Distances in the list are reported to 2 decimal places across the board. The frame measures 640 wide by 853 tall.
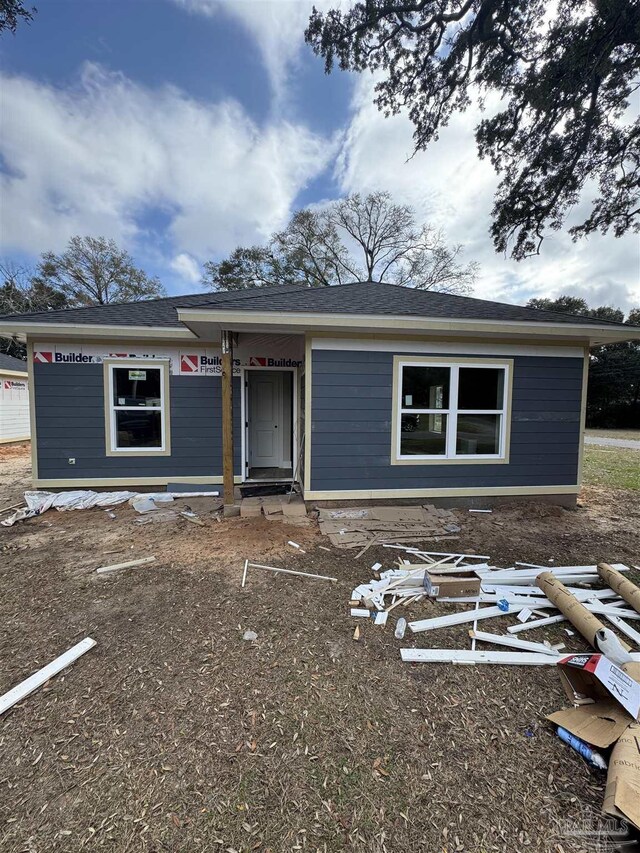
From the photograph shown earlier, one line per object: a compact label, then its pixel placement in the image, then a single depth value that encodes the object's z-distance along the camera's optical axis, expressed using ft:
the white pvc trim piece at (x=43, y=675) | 6.64
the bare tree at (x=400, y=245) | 73.72
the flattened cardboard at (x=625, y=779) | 4.56
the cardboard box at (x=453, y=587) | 10.09
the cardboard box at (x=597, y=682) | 6.15
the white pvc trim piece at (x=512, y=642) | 8.13
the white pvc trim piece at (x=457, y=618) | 8.98
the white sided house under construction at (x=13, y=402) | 39.60
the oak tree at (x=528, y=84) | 19.57
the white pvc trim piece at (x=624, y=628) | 8.72
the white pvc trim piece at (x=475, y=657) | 7.83
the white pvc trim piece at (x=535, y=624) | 8.88
